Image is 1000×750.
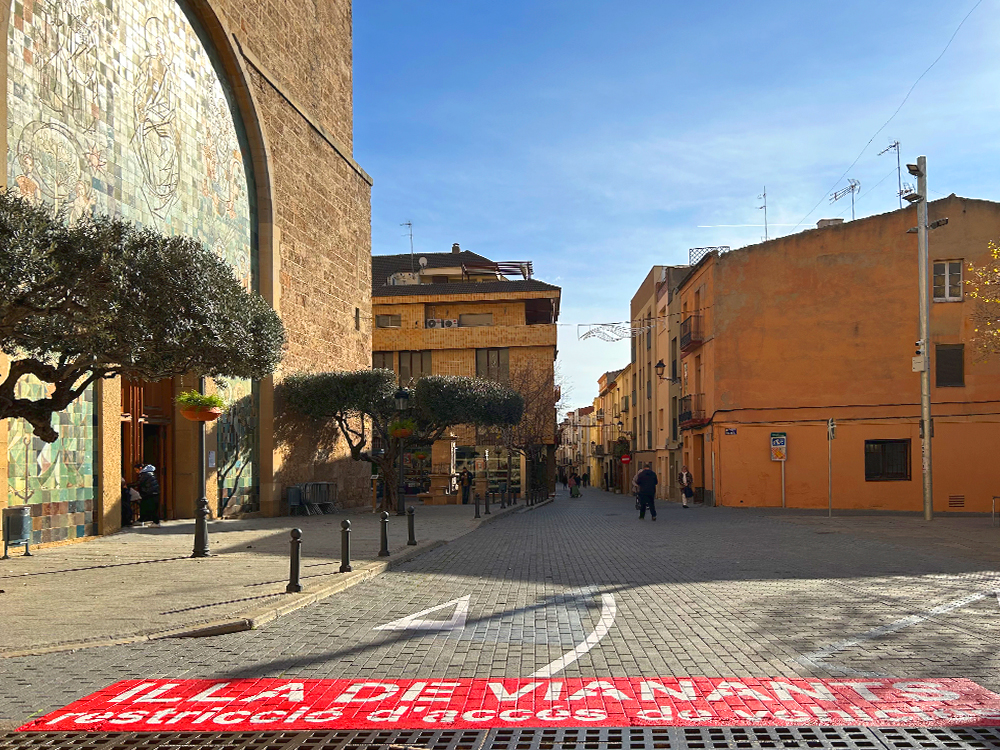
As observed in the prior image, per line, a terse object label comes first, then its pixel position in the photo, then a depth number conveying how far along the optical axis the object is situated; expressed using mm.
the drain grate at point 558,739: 5047
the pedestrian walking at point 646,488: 26891
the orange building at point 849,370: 32094
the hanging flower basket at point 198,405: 16094
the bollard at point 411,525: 16859
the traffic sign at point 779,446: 31939
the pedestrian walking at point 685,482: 36028
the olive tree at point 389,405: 28250
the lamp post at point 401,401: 25359
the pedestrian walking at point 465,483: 39344
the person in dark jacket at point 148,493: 21656
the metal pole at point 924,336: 23859
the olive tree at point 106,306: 10094
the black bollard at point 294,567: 10477
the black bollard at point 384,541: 14797
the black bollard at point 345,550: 12484
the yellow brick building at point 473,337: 54625
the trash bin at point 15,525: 14625
